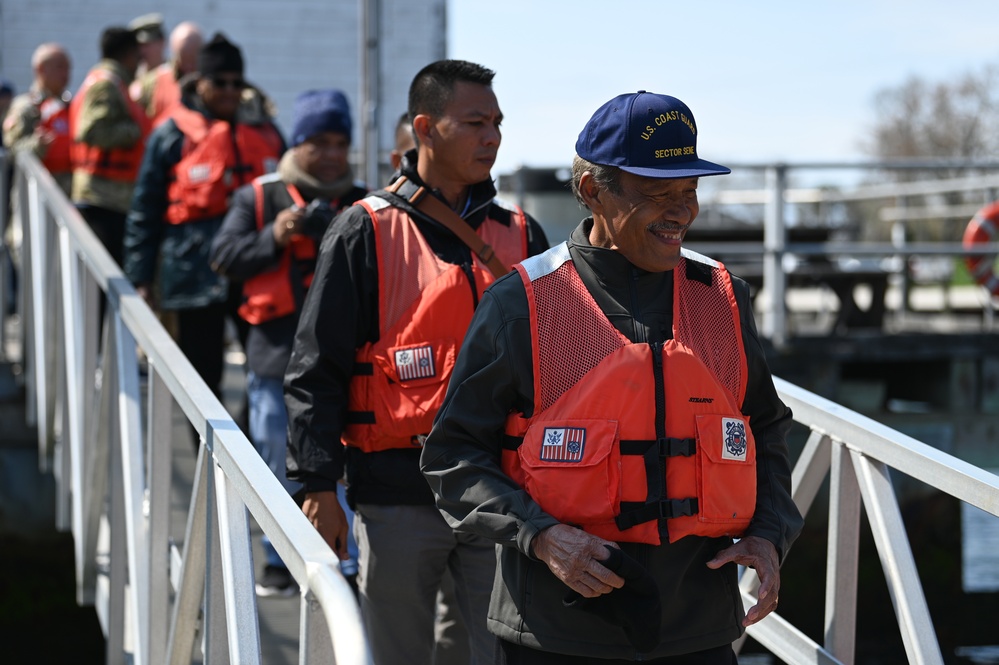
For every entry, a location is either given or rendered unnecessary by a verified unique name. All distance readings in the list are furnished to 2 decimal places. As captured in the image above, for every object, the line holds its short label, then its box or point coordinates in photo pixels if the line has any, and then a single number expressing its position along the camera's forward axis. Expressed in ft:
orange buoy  33.17
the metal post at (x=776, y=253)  27.81
